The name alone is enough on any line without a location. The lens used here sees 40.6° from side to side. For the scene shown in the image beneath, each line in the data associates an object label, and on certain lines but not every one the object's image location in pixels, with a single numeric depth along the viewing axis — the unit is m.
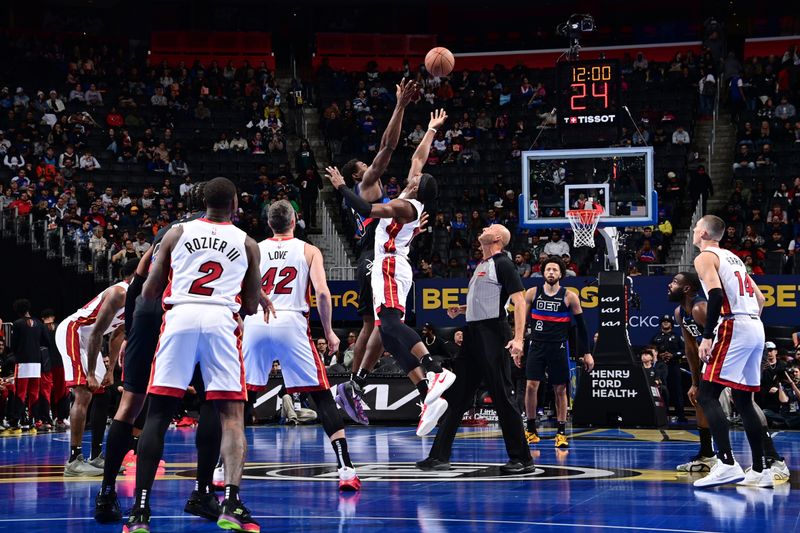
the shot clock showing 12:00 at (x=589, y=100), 19.84
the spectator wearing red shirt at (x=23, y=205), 23.06
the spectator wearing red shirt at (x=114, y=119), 29.58
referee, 9.66
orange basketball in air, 12.31
